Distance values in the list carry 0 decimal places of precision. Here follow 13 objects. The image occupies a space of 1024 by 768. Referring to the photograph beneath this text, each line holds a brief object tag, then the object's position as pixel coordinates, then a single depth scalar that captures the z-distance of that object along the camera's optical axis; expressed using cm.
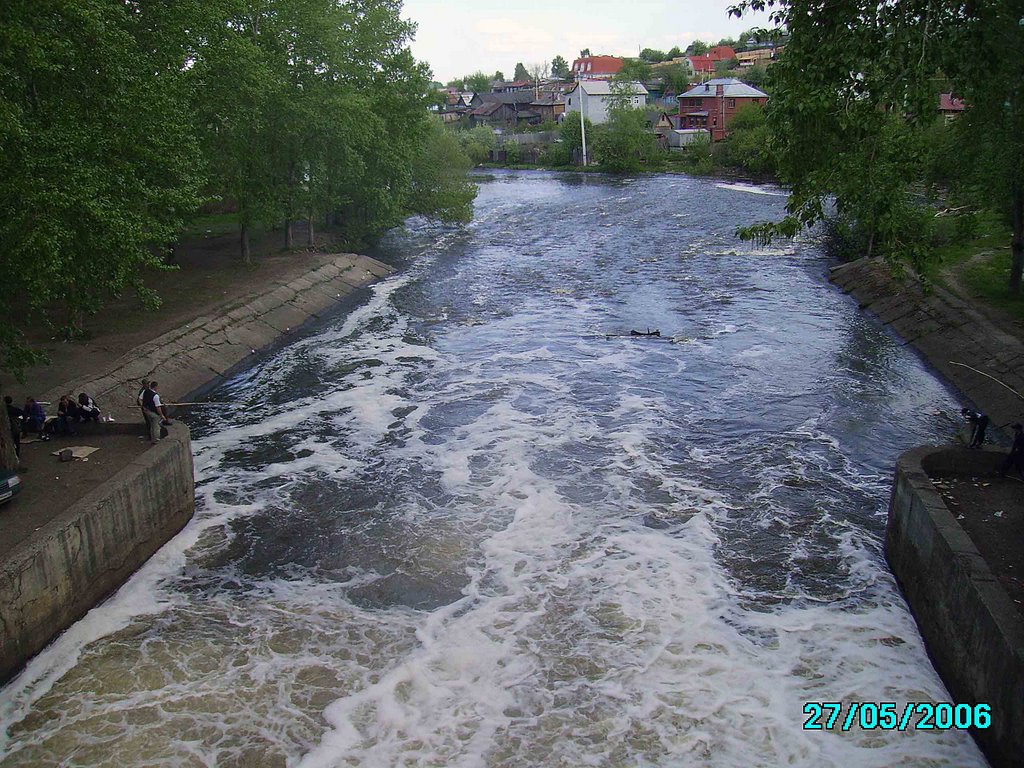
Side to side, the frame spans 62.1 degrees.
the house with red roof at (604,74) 19121
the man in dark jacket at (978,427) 1792
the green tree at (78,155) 1653
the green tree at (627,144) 10356
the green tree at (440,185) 5884
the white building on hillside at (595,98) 13139
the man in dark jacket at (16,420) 1814
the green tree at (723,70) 17614
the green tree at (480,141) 11511
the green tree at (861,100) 1258
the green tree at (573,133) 11356
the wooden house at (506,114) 15575
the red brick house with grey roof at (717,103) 11044
